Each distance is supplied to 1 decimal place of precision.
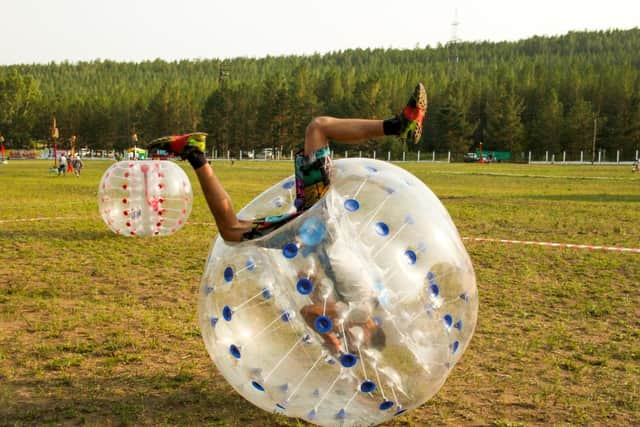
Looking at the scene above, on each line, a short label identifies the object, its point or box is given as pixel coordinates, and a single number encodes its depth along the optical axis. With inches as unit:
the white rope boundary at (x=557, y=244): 428.8
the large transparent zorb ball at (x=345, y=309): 150.0
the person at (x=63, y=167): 1563.5
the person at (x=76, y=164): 1607.9
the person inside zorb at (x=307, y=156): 168.9
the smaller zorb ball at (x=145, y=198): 436.8
